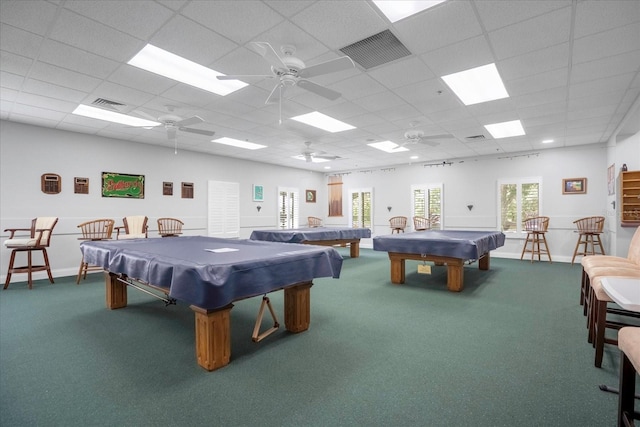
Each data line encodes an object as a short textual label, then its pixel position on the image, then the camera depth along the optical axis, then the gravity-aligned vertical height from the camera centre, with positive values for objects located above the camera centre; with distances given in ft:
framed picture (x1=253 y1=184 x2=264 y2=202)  32.78 +1.60
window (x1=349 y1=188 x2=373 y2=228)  37.93 -0.14
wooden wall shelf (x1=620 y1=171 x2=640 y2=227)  16.79 +0.41
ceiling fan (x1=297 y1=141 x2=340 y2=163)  25.32 +4.59
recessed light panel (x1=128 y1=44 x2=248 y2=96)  11.27 +5.64
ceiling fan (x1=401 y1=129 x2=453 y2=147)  19.61 +4.67
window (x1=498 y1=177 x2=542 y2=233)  27.40 +0.44
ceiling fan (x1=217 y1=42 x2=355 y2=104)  9.47 +4.80
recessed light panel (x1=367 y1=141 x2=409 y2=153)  25.20 +5.25
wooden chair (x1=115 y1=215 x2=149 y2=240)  21.26 -1.20
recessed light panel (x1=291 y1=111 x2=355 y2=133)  18.08 +5.41
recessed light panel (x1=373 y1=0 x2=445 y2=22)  8.29 +5.58
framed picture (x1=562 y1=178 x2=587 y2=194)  25.26 +1.69
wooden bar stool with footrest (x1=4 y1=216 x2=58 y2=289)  16.62 -1.88
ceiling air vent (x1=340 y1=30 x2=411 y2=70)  10.03 +5.54
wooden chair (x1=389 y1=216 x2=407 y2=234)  33.78 -1.87
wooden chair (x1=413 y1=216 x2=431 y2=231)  32.60 -1.78
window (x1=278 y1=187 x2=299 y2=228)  35.91 +0.04
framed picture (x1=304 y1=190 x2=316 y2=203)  39.17 +1.53
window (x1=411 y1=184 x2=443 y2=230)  32.53 +0.49
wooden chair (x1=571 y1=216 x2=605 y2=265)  22.77 -2.13
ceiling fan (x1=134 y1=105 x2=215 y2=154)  16.31 +4.83
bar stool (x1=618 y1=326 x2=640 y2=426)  4.86 -3.00
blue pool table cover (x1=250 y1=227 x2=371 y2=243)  22.09 -2.15
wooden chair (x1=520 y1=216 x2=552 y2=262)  25.32 -2.50
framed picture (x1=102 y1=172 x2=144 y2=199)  22.45 +1.78
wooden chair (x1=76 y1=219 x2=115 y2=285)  19.01 -1.54
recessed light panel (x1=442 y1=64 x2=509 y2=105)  12.53 +5.51
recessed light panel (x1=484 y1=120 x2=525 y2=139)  19.61 +5.29
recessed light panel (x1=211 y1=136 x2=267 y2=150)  23.82 +5.32
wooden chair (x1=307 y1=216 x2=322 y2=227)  37.93 -1.76
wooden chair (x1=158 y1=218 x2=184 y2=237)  23.12 -1.48
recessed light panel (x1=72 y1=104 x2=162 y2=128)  16.96 +5.54
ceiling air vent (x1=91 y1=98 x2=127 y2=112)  14.78 +5.45
